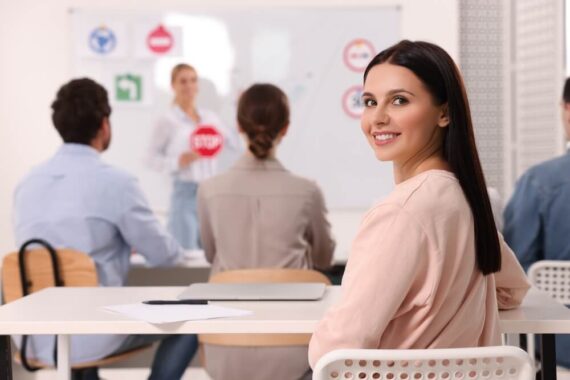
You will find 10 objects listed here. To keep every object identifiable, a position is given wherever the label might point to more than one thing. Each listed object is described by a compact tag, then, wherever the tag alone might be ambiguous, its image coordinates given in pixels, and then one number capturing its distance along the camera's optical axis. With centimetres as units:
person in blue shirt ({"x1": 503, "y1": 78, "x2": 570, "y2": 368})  312
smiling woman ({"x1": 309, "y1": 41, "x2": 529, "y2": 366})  145
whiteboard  557
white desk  180
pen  199
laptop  208
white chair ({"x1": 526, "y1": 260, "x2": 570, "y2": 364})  270
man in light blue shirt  306
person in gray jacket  291
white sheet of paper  182
